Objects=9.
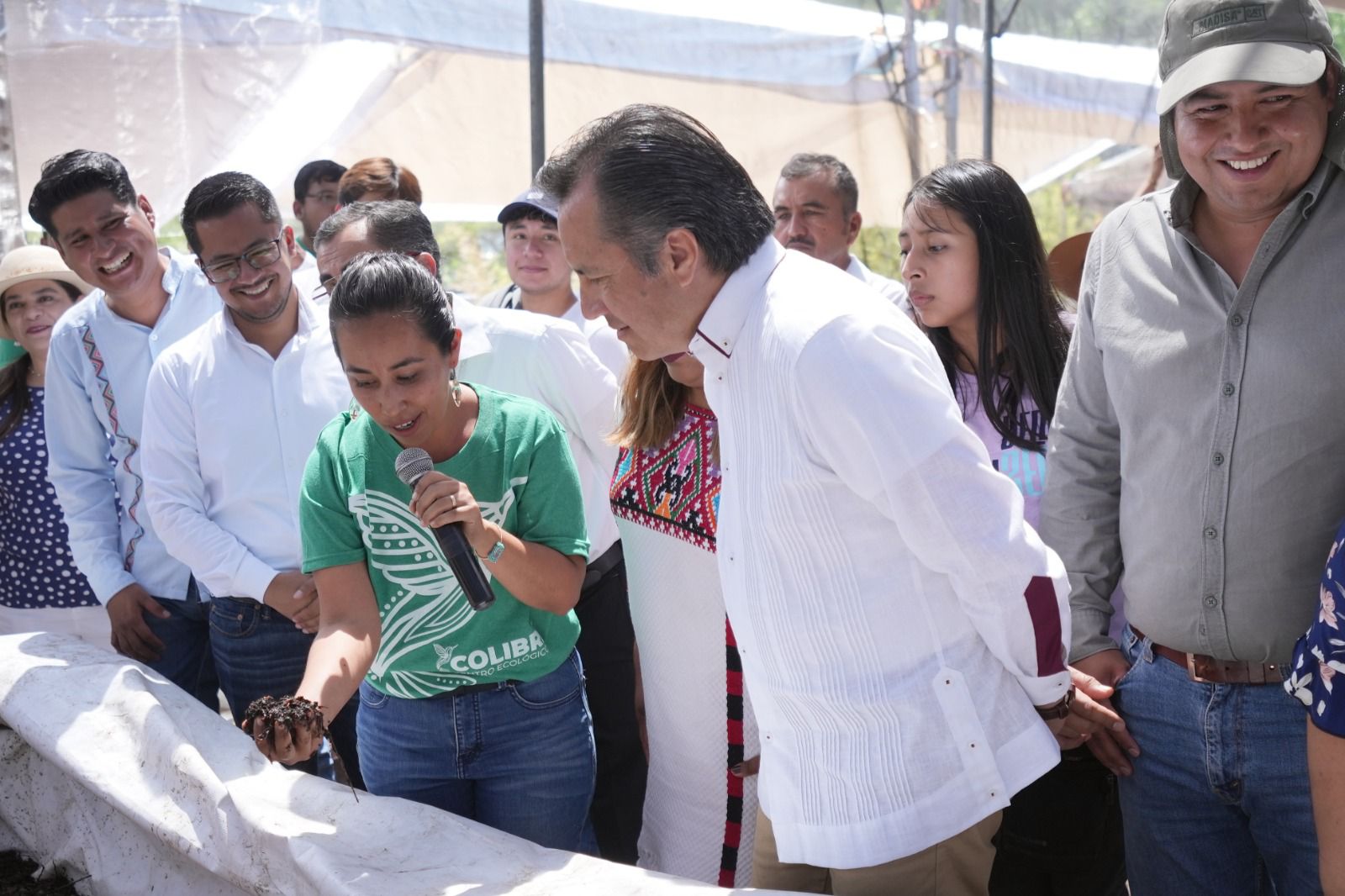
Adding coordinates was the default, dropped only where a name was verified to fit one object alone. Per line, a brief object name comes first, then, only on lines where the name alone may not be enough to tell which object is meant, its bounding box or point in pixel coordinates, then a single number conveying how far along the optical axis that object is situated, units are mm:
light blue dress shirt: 3527
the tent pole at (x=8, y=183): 5227
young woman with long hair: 2584
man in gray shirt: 1918
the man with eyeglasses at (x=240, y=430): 3143
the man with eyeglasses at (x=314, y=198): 5410
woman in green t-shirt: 2289
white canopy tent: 5527
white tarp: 2072
